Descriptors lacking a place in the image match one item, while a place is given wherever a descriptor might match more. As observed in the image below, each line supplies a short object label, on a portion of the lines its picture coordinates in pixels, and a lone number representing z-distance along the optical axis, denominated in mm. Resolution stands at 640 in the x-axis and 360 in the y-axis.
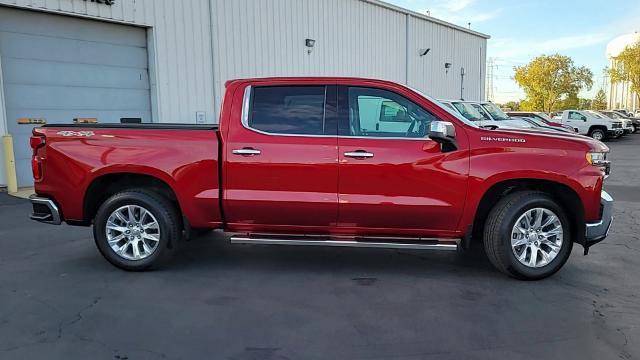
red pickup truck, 4809
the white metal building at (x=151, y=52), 10555
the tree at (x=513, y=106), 80638
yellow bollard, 9922
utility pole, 96688
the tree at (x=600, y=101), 82062
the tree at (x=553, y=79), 56875
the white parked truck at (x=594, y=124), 28422
